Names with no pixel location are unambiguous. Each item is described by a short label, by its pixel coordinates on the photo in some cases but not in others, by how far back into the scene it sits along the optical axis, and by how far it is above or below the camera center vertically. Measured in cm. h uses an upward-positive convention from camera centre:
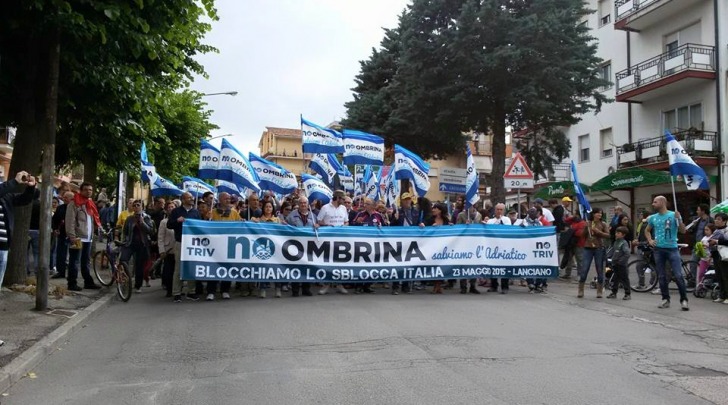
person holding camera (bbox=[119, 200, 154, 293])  1171 -27
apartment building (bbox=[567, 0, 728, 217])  2377 +566
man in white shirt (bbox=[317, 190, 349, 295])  1229 +26
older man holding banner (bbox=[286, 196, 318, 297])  1166 +17
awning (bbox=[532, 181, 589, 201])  2761 +180
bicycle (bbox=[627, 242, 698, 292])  1305 -83
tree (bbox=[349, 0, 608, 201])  2038 +546
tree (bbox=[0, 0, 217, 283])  884 +259
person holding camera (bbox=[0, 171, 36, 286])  670 +26
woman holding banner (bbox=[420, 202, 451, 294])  1281 +28
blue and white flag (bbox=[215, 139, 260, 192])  1301 +121
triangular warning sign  1490 +139
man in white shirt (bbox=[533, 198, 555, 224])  1461 +43
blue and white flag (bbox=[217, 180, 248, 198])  1881 +118
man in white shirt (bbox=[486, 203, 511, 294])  1256 +16
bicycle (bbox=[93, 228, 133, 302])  1092 -88
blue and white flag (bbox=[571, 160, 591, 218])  1308 +72
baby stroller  1209 -104
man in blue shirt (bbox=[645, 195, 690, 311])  1054 -18
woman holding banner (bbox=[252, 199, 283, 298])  1135 +15
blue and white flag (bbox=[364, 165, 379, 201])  2080 +154
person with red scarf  1120 -8
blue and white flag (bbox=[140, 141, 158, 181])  1587 +138
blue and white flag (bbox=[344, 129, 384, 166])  1595 +204
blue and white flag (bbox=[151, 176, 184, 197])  1878 +118
